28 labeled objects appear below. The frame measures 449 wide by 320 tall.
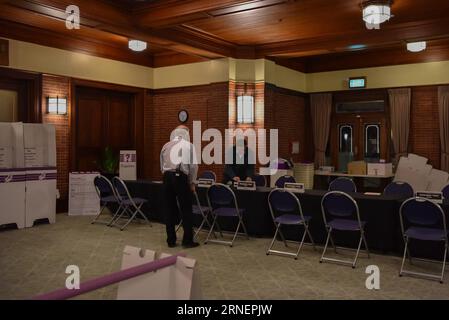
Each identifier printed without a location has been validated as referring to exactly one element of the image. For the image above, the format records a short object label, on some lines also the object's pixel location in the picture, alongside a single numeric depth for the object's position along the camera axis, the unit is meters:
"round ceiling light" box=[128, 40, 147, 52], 8.21
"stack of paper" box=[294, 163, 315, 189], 10.01
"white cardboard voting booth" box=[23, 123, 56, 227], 6.95
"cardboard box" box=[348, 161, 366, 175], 9.34
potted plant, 8.93
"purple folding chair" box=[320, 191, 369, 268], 4.75
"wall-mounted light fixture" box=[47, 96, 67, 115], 8.07
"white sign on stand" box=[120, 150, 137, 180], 8.93
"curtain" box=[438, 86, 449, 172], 9.00
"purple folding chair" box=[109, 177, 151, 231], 6.72
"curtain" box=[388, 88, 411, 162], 9.52
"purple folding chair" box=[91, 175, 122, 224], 6.89
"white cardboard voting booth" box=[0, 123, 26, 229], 6.64
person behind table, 6.61
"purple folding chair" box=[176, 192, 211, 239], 5.96
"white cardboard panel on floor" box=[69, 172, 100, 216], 8.04
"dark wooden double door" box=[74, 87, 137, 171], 8.91
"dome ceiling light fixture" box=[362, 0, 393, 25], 5.96
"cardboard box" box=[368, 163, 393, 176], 9.07
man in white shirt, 5.40
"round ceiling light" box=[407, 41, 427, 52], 8.08
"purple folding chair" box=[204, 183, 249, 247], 5.66
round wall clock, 9.83
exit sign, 10.00
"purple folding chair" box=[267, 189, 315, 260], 5.09
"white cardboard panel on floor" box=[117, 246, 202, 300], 2.55
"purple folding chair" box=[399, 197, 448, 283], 4.25
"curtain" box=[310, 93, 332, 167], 10.66
